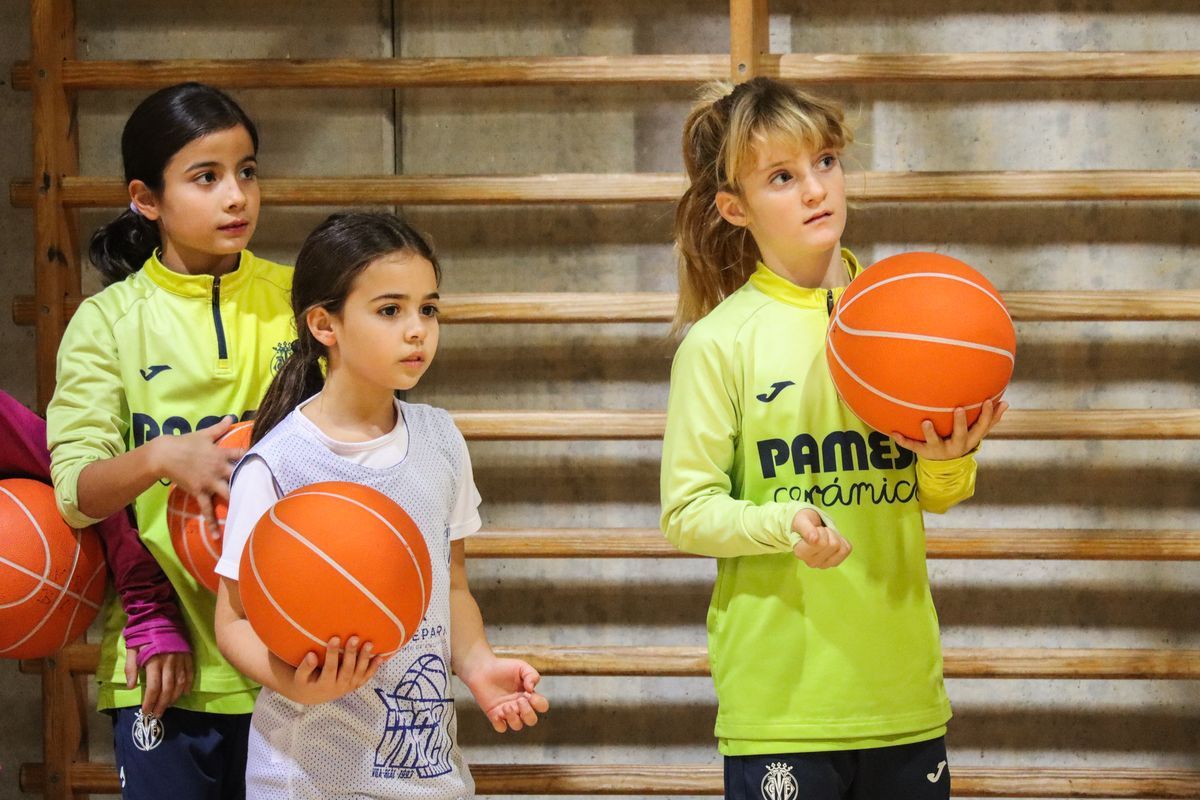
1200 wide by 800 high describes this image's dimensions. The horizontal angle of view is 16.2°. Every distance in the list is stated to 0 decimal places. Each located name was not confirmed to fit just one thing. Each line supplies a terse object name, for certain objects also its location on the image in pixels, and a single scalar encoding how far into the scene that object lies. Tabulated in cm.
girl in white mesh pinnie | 559
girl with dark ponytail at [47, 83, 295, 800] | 593
